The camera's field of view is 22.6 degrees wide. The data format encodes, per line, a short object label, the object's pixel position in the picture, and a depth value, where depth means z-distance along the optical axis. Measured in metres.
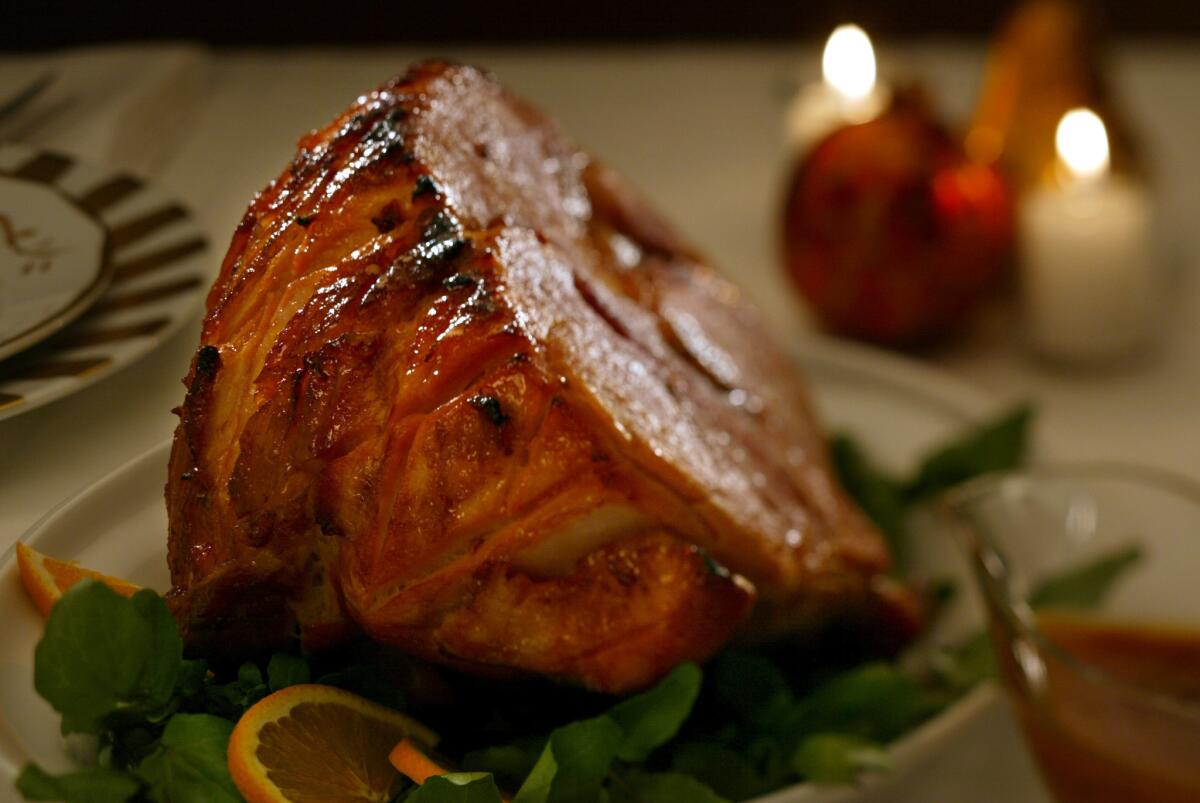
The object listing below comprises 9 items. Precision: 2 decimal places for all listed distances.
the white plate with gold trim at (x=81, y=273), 0.68
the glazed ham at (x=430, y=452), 0.72
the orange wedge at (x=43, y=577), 0.66
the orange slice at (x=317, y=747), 0.68
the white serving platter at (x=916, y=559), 0.67
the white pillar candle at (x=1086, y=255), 1.09
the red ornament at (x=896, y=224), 1.07
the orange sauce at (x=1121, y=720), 0.87
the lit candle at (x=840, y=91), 1.16
